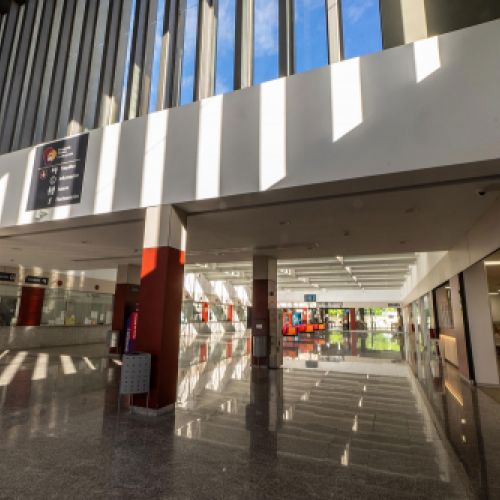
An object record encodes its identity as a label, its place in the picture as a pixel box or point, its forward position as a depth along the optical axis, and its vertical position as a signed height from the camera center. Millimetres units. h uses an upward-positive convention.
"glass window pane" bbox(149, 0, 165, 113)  9034 +7146
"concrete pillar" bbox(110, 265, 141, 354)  14303 +1106
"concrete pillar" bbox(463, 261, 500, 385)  8648 +104
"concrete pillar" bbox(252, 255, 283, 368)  11742 +321
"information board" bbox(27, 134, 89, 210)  7695 +3431
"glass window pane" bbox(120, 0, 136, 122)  9658 +7482
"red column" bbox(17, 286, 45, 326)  17062 +843
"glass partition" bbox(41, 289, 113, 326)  18438 +900
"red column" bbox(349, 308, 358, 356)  40634 +983
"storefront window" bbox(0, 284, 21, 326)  16375 +962
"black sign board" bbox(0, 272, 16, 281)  16119 +2162
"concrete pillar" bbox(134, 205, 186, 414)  6062 +427
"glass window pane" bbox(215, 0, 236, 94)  8150 +6808
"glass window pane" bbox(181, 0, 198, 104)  8570 +6931
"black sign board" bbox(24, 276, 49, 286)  17188 +2155
